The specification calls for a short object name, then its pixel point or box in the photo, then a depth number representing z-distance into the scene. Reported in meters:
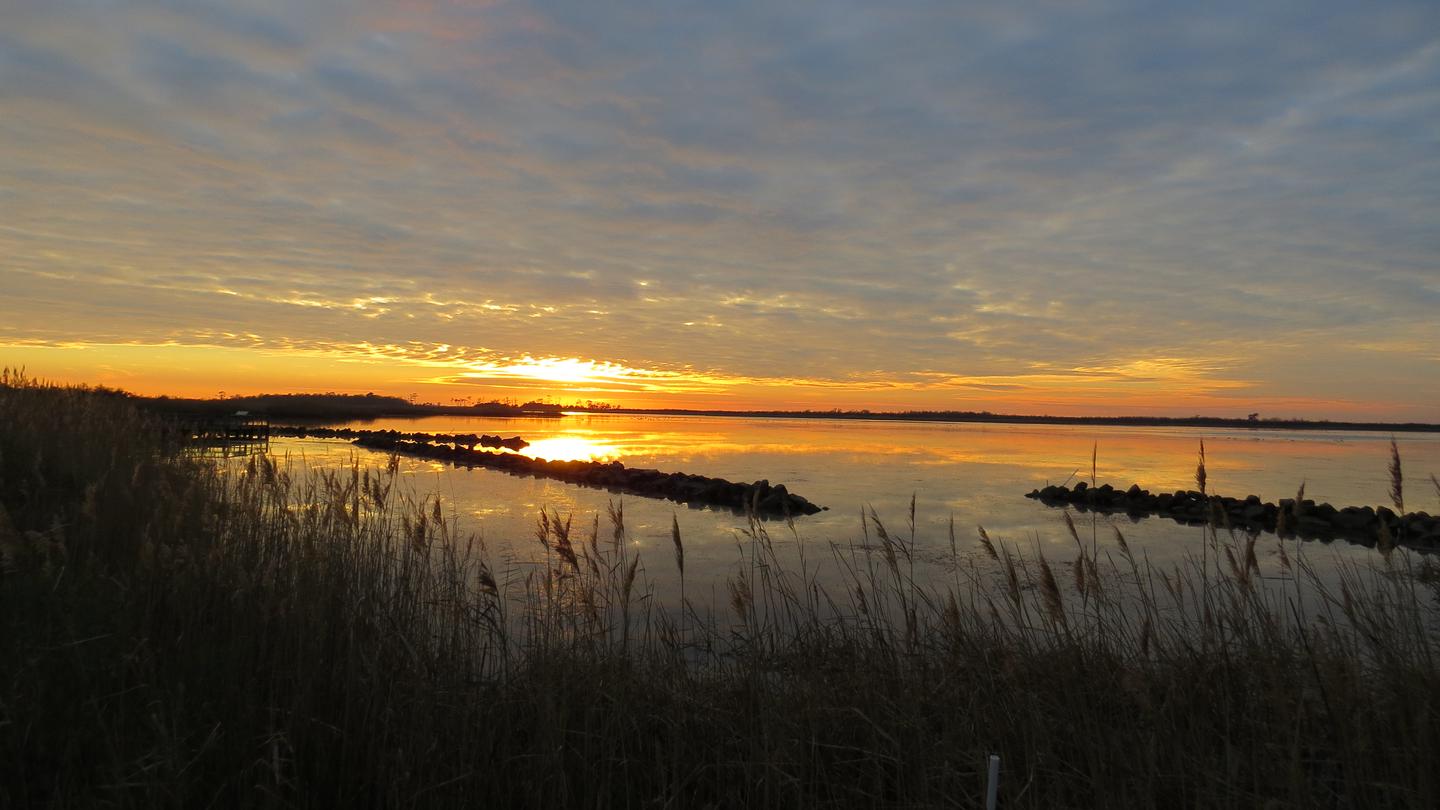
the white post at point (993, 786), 2.07
